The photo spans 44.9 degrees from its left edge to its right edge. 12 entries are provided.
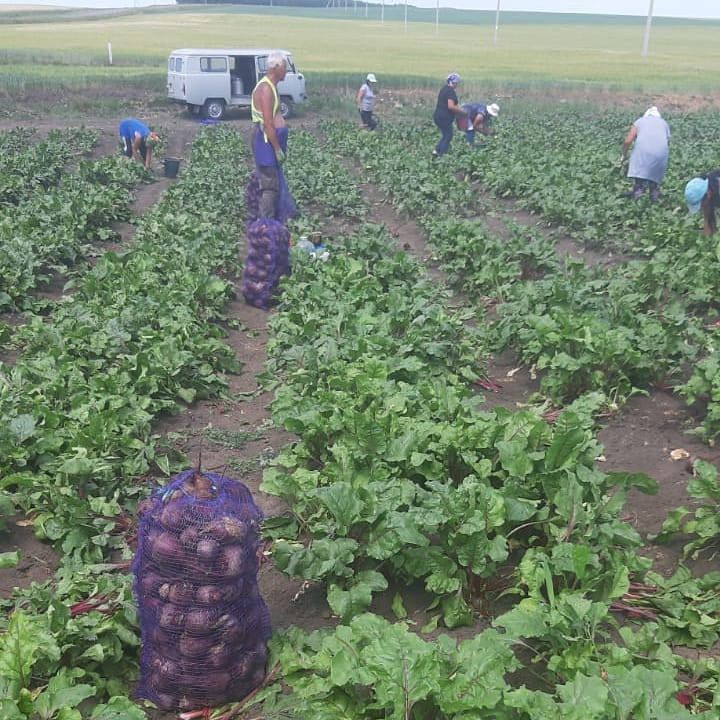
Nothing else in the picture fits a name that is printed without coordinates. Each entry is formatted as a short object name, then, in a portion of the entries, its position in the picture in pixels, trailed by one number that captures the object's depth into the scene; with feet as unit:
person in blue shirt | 59.26
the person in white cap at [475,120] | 68.18
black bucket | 59.31
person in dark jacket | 62.34
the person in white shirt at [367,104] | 86.69
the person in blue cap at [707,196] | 32.89
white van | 96.58
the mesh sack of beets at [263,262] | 30.48
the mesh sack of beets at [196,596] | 11.16
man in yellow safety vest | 33.24
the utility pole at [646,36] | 189.43
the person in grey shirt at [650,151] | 41.16
